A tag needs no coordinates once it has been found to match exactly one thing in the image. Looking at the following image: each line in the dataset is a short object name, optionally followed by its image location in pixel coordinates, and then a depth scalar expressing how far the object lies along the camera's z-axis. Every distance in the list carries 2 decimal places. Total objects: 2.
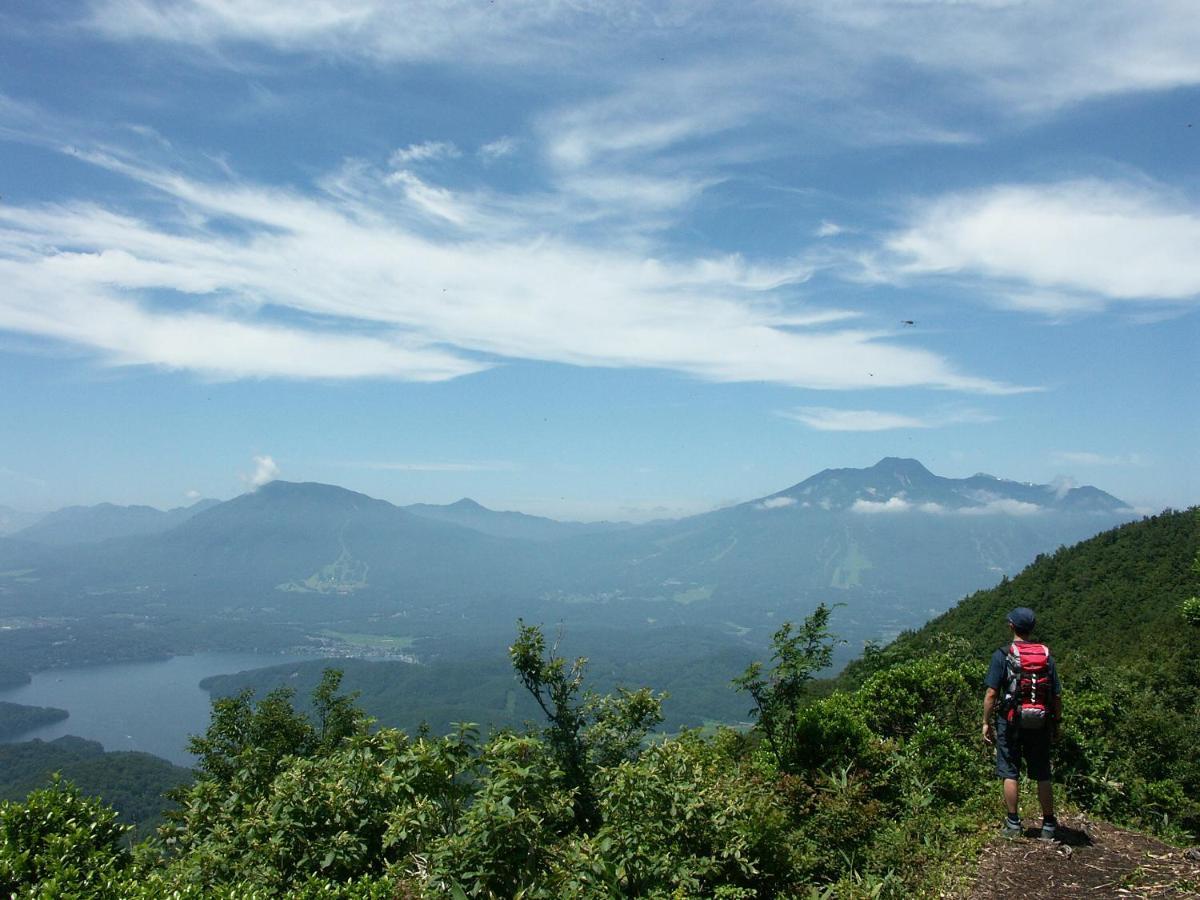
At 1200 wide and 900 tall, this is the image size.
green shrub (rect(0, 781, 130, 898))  5.12
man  6.30
